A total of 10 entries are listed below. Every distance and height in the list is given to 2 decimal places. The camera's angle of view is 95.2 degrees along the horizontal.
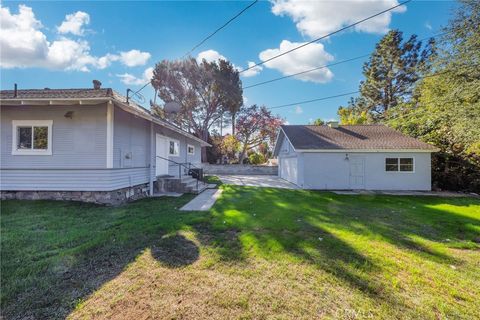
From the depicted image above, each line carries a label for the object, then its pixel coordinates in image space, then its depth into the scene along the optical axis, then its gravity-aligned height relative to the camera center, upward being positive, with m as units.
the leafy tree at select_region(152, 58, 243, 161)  22.97 +7.99
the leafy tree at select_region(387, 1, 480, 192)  9.23 +2.84
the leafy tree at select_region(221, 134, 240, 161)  25.46 +2.00
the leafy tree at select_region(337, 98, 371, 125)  24.65 +6.43
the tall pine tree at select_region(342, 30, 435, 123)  23.78 +10.10
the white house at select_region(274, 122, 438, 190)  12.16 -0.23
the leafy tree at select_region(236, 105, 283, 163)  25.89 +4.44
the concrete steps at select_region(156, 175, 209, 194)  9.91 -1.15
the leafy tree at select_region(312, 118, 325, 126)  28.05 +5.24
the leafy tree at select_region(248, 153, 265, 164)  30.20 +0.33
